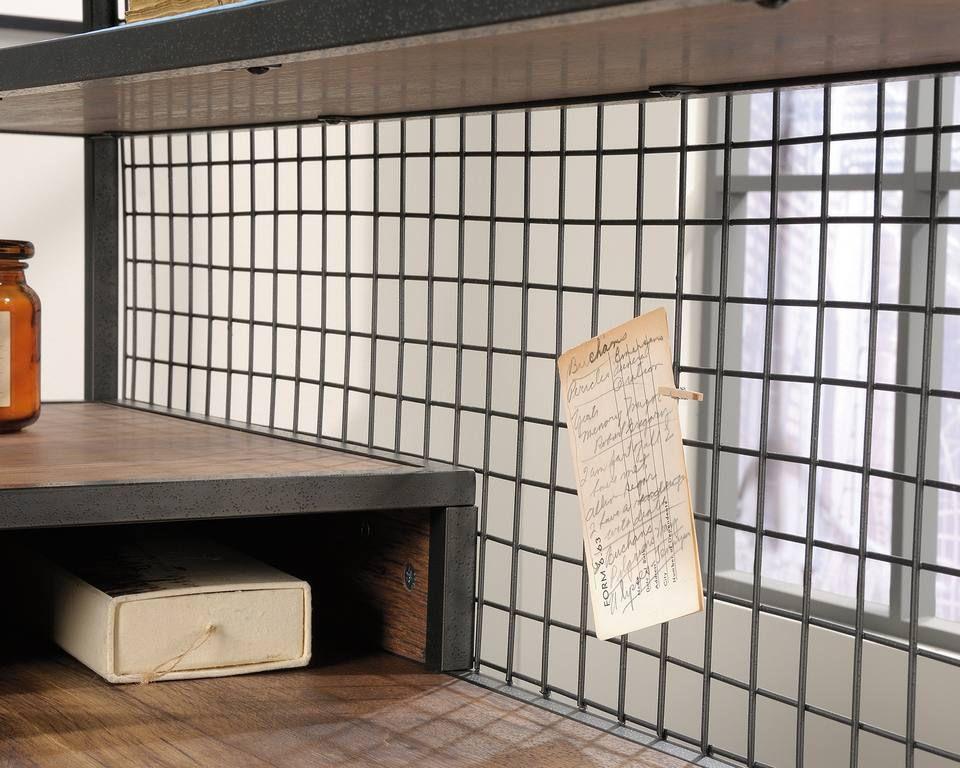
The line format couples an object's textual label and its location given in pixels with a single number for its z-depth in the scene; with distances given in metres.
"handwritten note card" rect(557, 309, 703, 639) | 0.74
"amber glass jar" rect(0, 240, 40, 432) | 1.02
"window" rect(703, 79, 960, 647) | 3.06
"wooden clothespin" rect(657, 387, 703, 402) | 0.69
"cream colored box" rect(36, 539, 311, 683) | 0.85
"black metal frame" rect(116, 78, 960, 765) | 0.66
